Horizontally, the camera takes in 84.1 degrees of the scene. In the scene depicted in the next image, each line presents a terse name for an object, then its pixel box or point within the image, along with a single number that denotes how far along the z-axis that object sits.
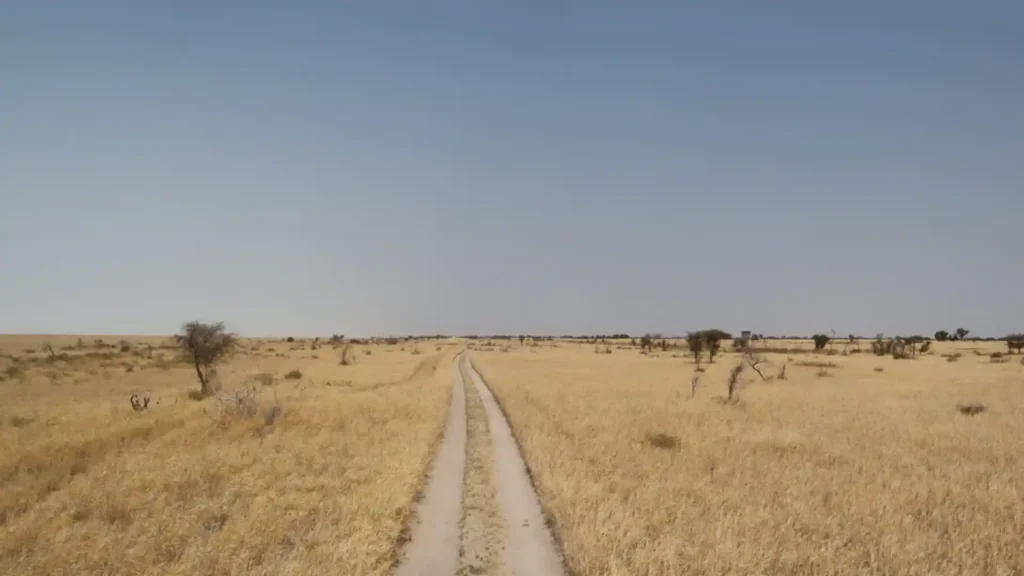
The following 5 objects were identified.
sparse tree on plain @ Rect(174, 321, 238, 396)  34.31
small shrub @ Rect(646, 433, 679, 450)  17.92
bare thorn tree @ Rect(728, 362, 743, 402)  31.33
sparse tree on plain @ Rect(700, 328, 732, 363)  77.06
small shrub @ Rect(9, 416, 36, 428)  21.01
